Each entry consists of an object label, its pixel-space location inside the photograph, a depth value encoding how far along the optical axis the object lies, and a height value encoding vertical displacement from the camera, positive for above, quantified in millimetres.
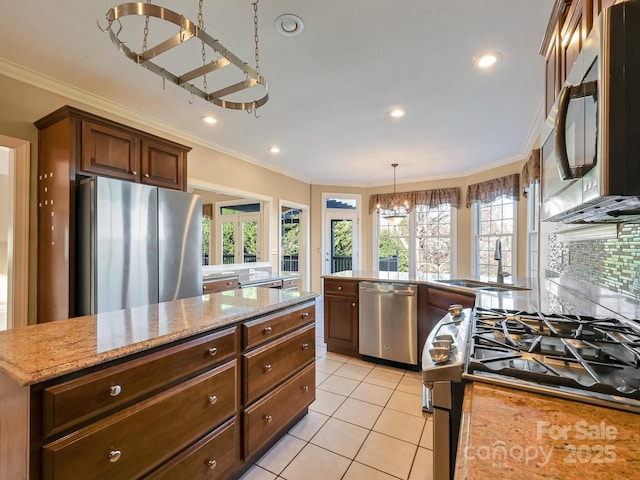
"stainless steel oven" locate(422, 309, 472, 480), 794 -431
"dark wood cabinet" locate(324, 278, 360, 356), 3232 -858
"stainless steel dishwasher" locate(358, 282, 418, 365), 2900 -823
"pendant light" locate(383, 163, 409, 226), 5172 +565
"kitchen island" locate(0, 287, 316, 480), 884 -573
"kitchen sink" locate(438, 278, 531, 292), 2502 -417
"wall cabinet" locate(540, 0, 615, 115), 1065 +854
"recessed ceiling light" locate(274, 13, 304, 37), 1843 +1350
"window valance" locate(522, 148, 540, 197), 3402 +839
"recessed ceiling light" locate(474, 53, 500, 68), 2223 +1353
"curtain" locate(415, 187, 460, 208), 5746 +818
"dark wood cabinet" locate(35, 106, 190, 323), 2242 +532
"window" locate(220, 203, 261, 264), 6078 +125
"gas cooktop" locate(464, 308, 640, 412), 650 -324
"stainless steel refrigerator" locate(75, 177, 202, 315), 2215 -59
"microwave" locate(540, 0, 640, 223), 603 +272
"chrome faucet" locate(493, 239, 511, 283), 2841 -273
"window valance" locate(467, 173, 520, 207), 4664 +821
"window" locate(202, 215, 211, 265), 6504 +21
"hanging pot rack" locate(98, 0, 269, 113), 1105 +801
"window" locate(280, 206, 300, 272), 6531 +3
